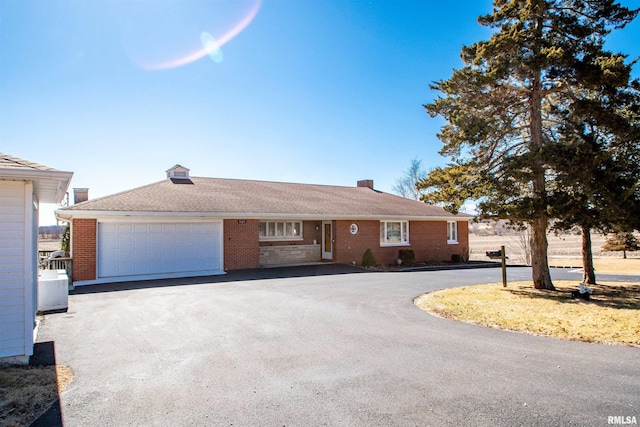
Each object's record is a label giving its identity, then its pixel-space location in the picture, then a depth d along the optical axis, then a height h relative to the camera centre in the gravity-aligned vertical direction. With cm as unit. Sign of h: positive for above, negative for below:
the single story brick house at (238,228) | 1453 +19
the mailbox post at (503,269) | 1271 -132
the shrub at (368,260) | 1978 -147
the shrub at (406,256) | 2091 -137
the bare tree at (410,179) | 4675 +639
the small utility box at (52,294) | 922 -143
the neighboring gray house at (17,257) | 562 -33
